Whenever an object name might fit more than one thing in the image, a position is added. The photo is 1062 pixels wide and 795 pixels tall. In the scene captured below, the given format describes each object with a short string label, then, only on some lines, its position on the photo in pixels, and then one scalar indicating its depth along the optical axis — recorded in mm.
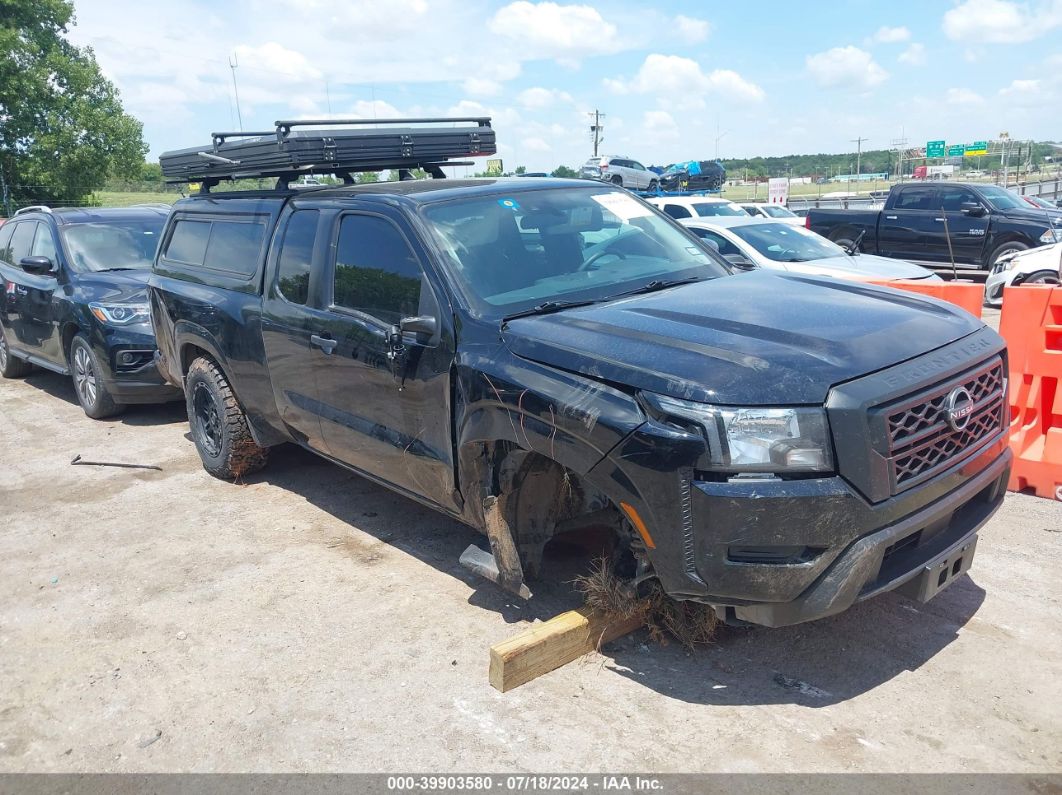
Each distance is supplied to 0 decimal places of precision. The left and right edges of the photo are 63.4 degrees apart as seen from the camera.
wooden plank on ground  3473
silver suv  32062
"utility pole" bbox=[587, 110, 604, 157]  56031
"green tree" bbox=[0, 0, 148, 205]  33719
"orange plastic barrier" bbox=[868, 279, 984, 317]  5703
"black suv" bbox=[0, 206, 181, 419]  7742
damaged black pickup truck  2893
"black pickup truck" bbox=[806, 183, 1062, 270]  15391
